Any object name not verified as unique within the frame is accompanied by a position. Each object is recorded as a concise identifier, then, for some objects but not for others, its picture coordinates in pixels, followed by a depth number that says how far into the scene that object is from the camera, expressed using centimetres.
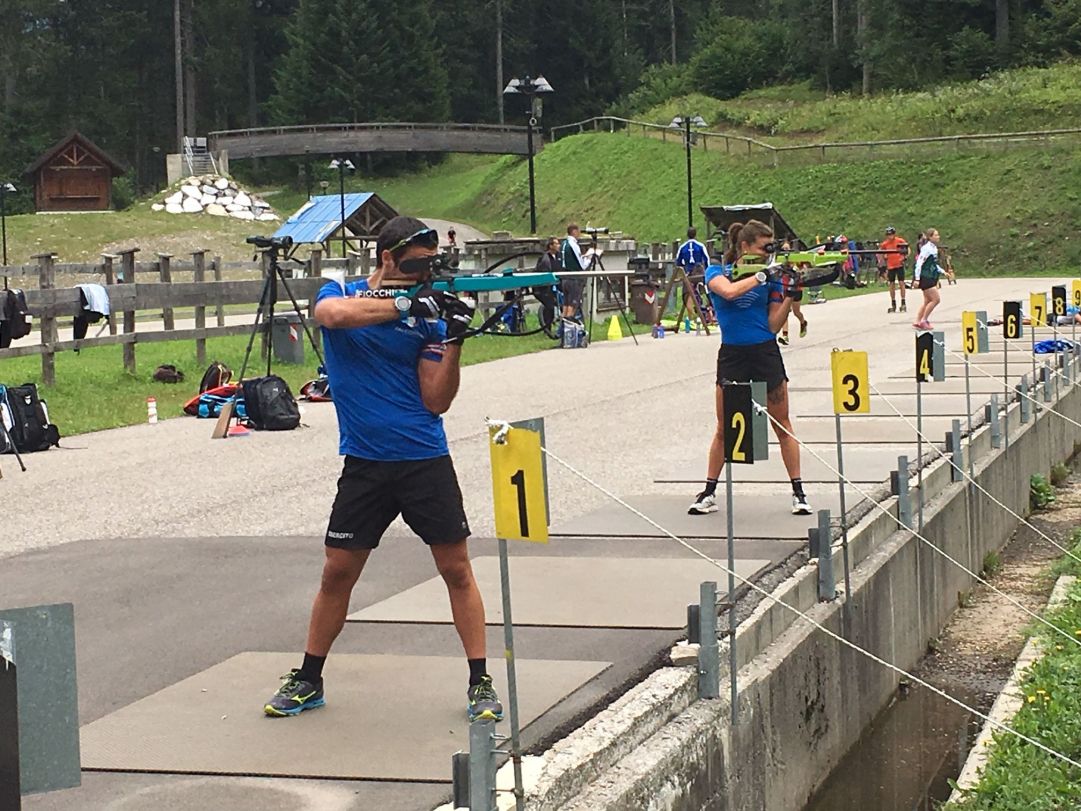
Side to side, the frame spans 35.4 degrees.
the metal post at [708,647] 664
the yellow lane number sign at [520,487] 537
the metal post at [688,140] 5576
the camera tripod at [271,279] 1944
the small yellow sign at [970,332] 1507
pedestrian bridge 7956
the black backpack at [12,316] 1705
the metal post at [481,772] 496
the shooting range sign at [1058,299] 1973
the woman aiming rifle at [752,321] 1057
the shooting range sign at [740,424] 765
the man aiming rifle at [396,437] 634
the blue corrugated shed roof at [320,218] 5006
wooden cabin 7331
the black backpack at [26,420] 1535
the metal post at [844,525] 892
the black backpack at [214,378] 1907
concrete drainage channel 579
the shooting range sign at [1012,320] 1677
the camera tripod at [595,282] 2806
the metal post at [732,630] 679
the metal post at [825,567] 872
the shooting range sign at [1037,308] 1819
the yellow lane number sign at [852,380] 1028
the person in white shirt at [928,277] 2912
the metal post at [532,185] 4472
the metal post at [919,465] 1099
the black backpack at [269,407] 1662
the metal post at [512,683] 513
